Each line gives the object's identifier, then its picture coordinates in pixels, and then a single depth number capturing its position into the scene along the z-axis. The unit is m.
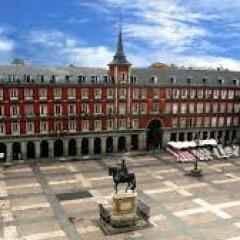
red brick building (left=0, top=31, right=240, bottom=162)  61.08
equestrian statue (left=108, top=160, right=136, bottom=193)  35.15
